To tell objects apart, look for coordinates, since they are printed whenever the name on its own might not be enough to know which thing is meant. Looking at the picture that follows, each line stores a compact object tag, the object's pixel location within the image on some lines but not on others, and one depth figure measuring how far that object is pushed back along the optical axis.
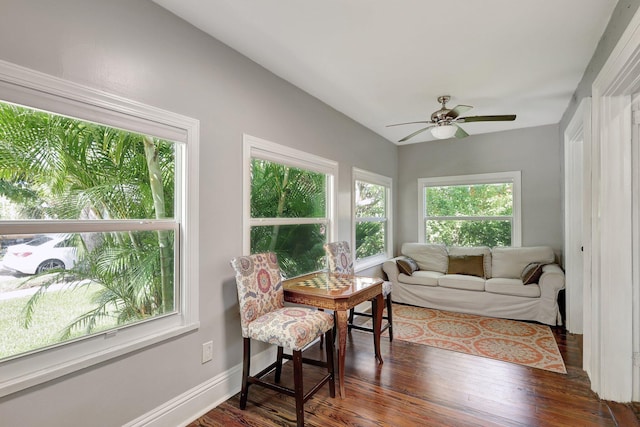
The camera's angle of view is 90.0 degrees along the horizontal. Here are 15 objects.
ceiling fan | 3.11
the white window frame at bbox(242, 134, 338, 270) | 2.48
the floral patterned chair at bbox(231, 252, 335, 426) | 1.96
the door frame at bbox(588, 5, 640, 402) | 2.10
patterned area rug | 2.91
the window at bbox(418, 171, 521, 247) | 4.73
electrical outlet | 2.13
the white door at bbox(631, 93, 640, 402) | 2.10
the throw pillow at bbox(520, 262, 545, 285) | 3.83
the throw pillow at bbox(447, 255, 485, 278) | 4.40
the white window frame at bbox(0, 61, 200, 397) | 1.37
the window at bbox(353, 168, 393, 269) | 4.30
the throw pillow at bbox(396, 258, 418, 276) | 4.55
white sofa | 3.78
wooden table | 2.26
